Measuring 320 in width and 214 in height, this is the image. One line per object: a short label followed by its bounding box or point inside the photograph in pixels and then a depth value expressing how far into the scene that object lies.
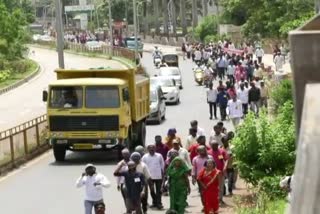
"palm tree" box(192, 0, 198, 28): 105.36
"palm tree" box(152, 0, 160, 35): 118.88
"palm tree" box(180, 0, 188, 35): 106.12
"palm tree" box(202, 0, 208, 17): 108.75
